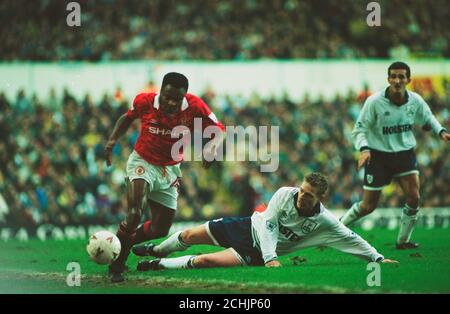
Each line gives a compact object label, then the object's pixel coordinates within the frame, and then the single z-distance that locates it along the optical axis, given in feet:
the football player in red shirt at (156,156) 33.14
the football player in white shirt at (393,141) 39.93
